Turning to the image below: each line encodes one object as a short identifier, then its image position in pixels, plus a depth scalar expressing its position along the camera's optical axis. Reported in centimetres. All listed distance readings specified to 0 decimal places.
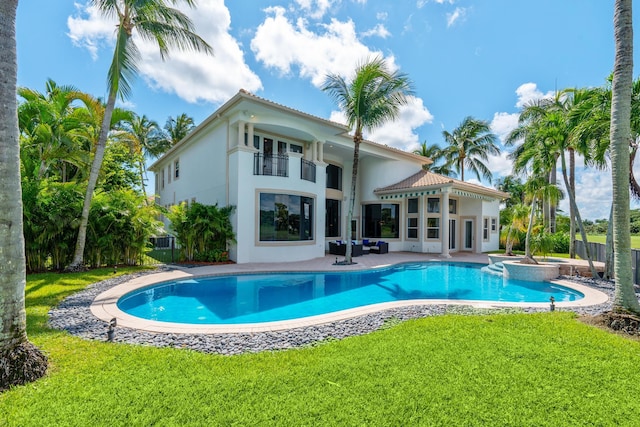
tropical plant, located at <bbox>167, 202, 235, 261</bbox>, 1424
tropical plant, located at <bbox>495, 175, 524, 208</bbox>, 4312
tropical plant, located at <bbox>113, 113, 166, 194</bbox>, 3519
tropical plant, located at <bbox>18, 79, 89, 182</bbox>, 1161
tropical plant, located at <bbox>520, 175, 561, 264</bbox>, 1225
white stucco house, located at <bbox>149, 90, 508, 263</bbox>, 1466
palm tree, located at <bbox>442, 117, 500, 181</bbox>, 2927
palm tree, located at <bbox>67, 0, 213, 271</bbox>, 1066
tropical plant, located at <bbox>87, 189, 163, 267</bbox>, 1173
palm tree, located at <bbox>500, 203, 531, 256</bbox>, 1677
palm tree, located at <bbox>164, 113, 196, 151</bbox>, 3659
